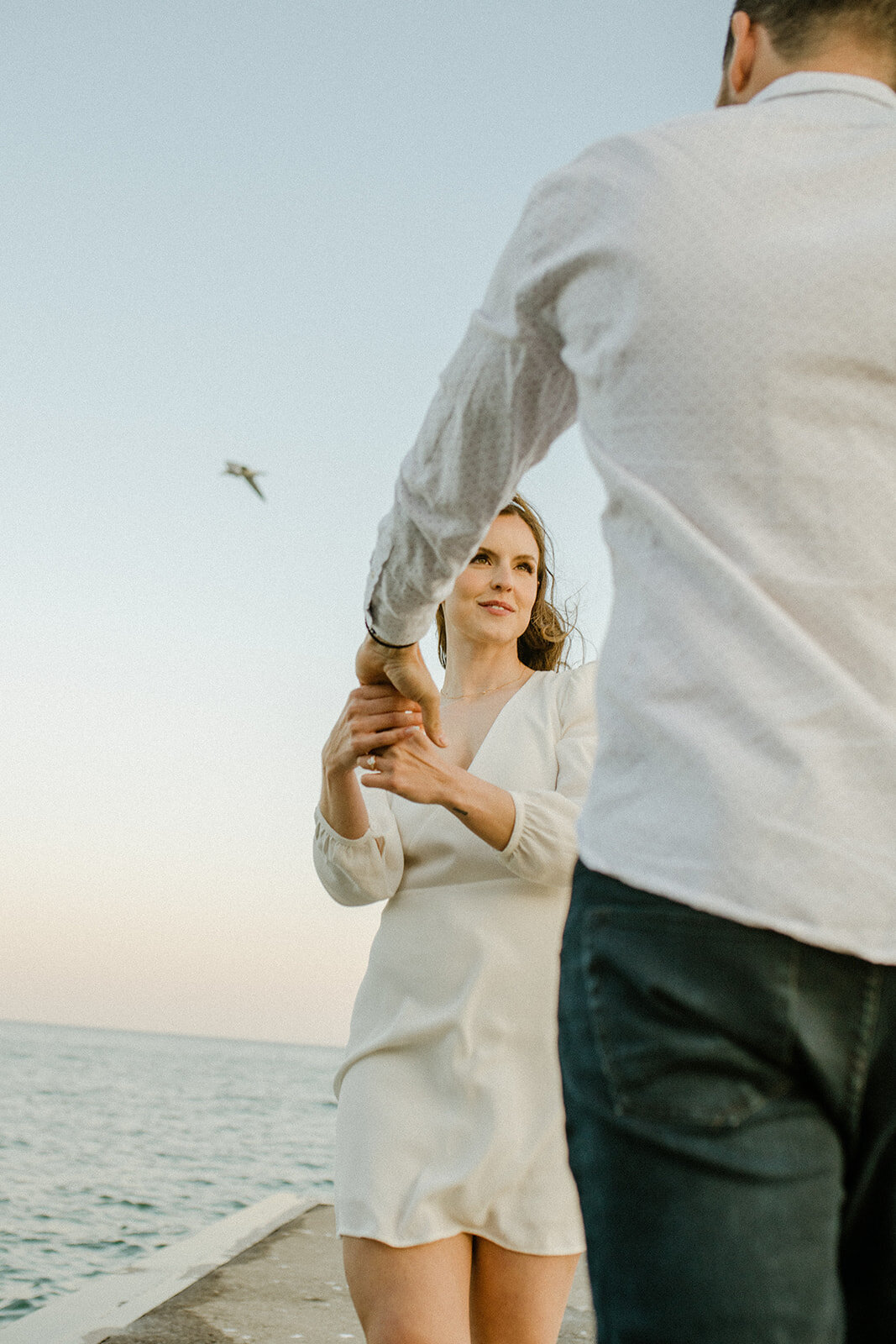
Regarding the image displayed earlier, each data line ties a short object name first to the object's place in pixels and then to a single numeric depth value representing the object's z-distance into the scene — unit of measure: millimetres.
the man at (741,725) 875
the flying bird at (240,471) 11688
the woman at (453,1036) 2113
